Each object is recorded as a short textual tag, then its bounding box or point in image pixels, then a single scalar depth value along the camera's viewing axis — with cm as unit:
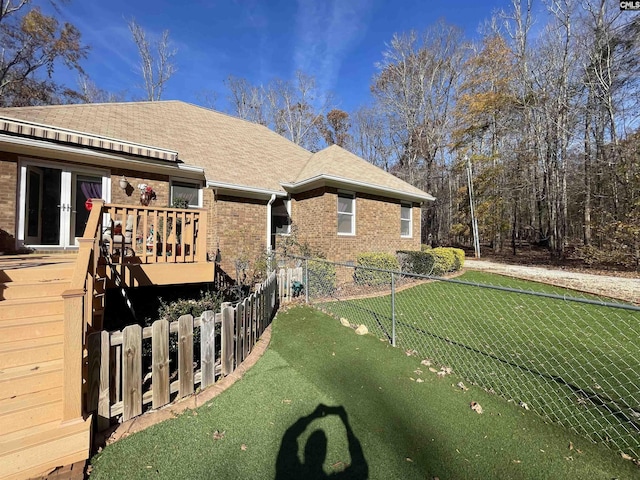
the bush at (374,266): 950
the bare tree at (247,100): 2616
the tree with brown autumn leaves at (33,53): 1612
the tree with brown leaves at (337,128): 3020
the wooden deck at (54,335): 222
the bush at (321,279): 815
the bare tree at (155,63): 2125
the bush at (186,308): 457
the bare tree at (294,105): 2681
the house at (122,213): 240
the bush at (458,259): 1232
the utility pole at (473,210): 2036
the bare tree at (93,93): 2167
